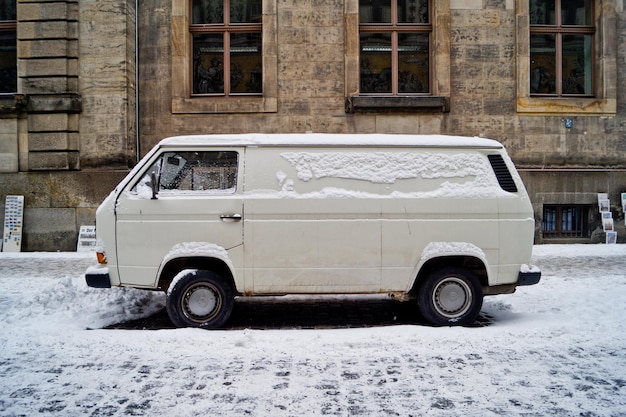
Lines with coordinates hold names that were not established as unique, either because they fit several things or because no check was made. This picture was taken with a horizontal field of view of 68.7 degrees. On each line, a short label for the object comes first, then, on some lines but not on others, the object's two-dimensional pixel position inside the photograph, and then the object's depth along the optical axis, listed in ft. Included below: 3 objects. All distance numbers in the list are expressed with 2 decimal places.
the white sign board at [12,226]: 36.78
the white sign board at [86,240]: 36.63
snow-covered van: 16.92
